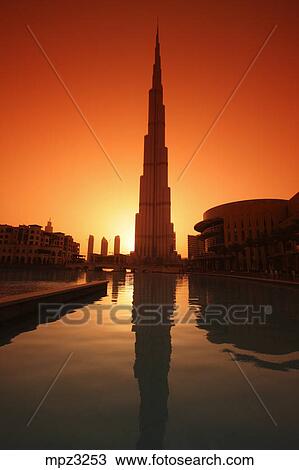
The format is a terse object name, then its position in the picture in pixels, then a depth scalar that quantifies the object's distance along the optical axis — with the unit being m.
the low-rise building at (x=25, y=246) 153.88
